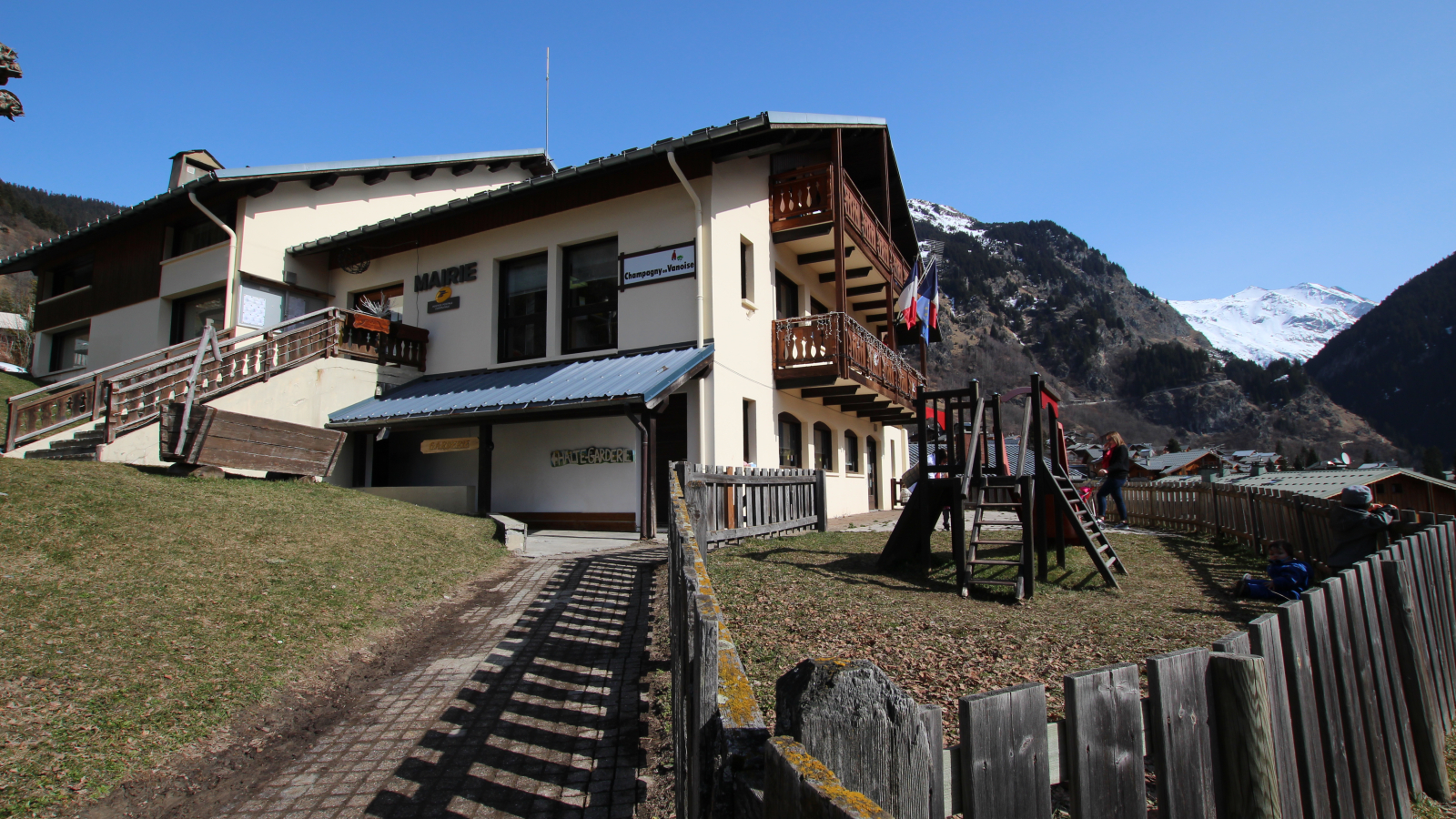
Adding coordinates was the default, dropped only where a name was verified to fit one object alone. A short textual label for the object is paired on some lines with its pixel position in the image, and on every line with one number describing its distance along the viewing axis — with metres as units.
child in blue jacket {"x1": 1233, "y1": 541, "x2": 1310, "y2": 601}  6.68
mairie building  13.32
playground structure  7.45
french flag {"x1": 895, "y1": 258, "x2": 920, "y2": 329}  17.36
